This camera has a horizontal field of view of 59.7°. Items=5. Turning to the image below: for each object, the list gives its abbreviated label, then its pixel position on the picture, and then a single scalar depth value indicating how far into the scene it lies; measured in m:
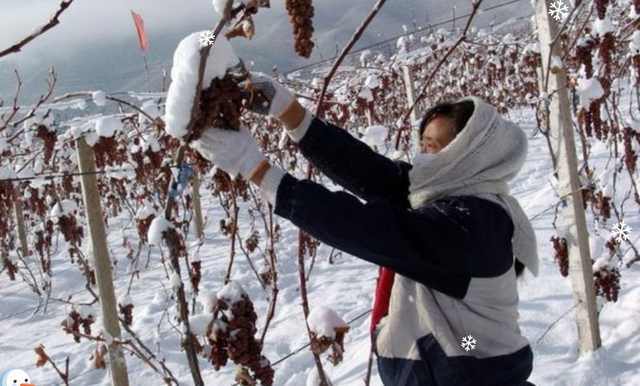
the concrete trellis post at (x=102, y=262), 2.84
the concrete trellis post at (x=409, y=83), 6.52
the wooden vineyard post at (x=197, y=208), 8.26
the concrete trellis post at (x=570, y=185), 3.14
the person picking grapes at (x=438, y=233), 1.33
